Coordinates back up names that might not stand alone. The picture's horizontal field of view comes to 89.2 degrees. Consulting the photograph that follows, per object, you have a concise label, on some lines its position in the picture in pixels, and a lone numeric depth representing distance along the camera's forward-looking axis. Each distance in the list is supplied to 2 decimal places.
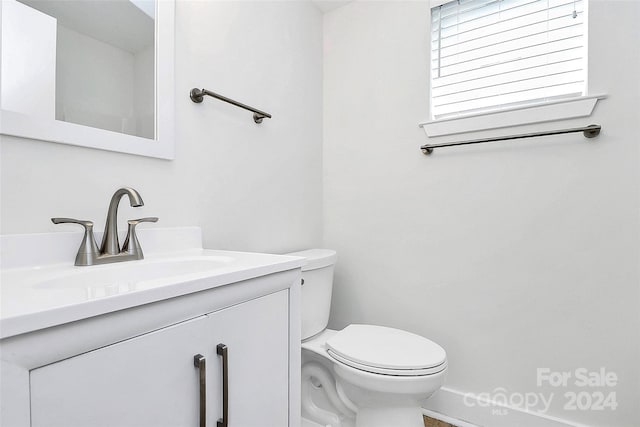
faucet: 0.81
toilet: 1.08
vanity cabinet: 0.46
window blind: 1.31
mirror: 0.78
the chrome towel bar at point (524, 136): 1.22
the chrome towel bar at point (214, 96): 1.16
